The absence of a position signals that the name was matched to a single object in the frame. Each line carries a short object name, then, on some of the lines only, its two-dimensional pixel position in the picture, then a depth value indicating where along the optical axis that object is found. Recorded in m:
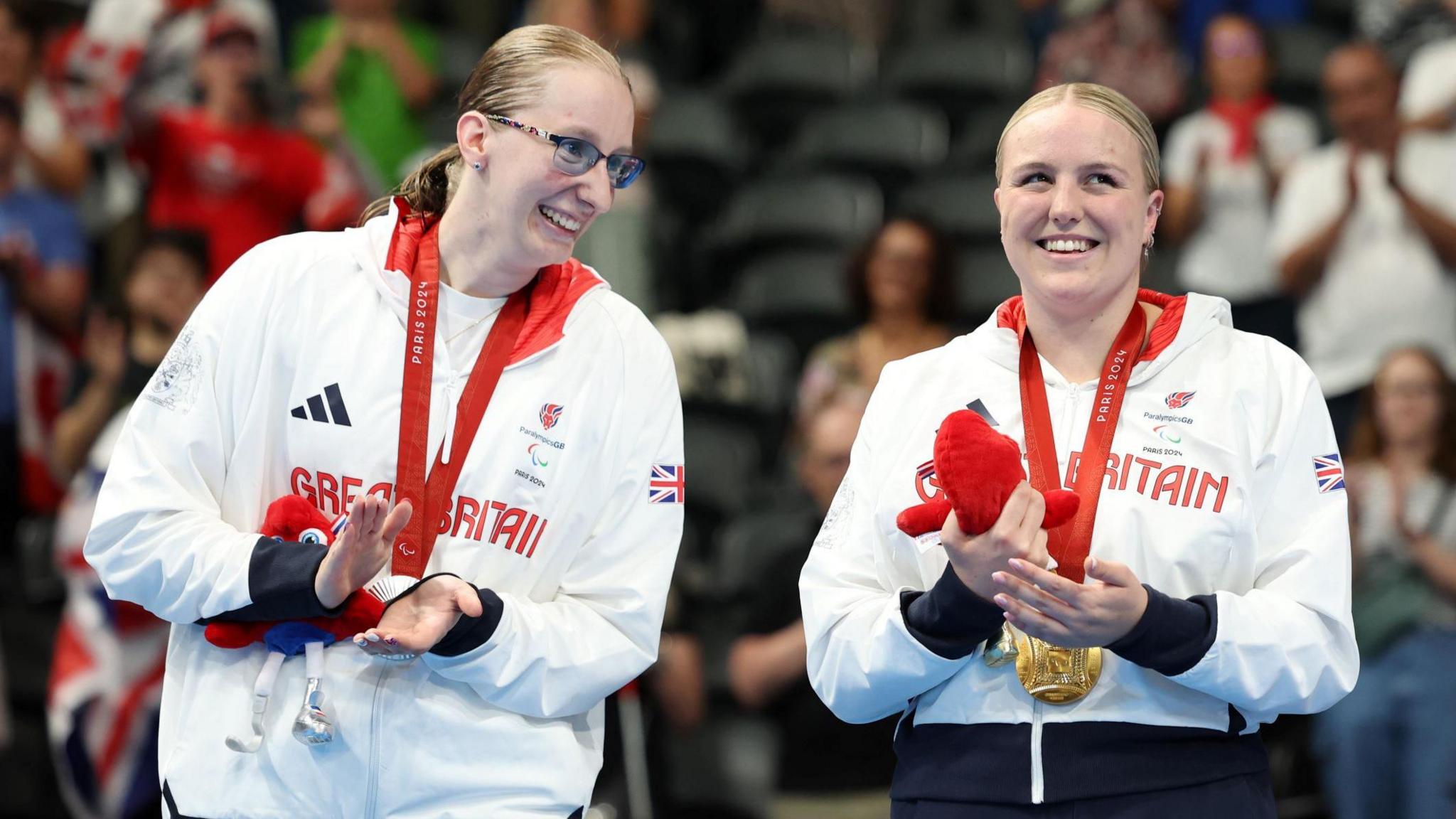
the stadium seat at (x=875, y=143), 17.70
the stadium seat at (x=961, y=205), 16.53
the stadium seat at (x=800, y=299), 16.12
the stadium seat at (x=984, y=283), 15.42
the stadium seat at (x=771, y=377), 14.88
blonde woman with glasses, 5.74
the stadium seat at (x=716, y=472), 13.71
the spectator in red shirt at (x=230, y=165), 14.36
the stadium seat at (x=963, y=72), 18.14
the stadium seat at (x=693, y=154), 17.44
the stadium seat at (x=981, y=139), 17.28
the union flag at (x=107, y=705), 11.56
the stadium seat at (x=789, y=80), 18.37
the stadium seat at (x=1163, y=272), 14.41
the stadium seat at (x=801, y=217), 16.78
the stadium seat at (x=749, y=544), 11.65
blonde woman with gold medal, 5.46
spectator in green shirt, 15.89
